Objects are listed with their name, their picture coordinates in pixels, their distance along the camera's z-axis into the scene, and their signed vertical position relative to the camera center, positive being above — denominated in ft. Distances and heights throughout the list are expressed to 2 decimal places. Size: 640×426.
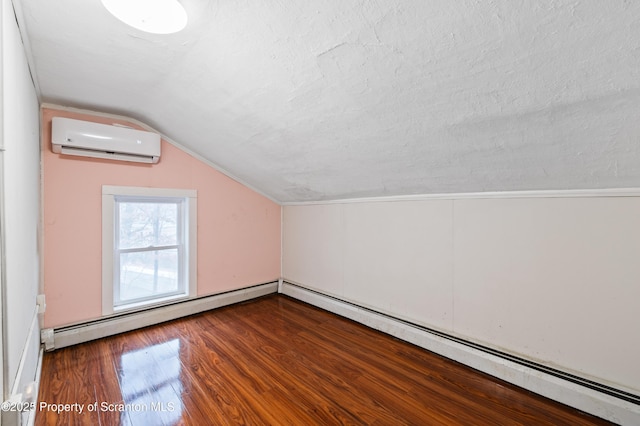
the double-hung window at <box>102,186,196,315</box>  8.52 -1.14
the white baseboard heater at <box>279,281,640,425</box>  4.94 -3.36
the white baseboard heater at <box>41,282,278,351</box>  7.63 -3.35
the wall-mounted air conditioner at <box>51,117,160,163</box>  7.48 +2.02
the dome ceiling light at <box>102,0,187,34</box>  4.01 +2.93
